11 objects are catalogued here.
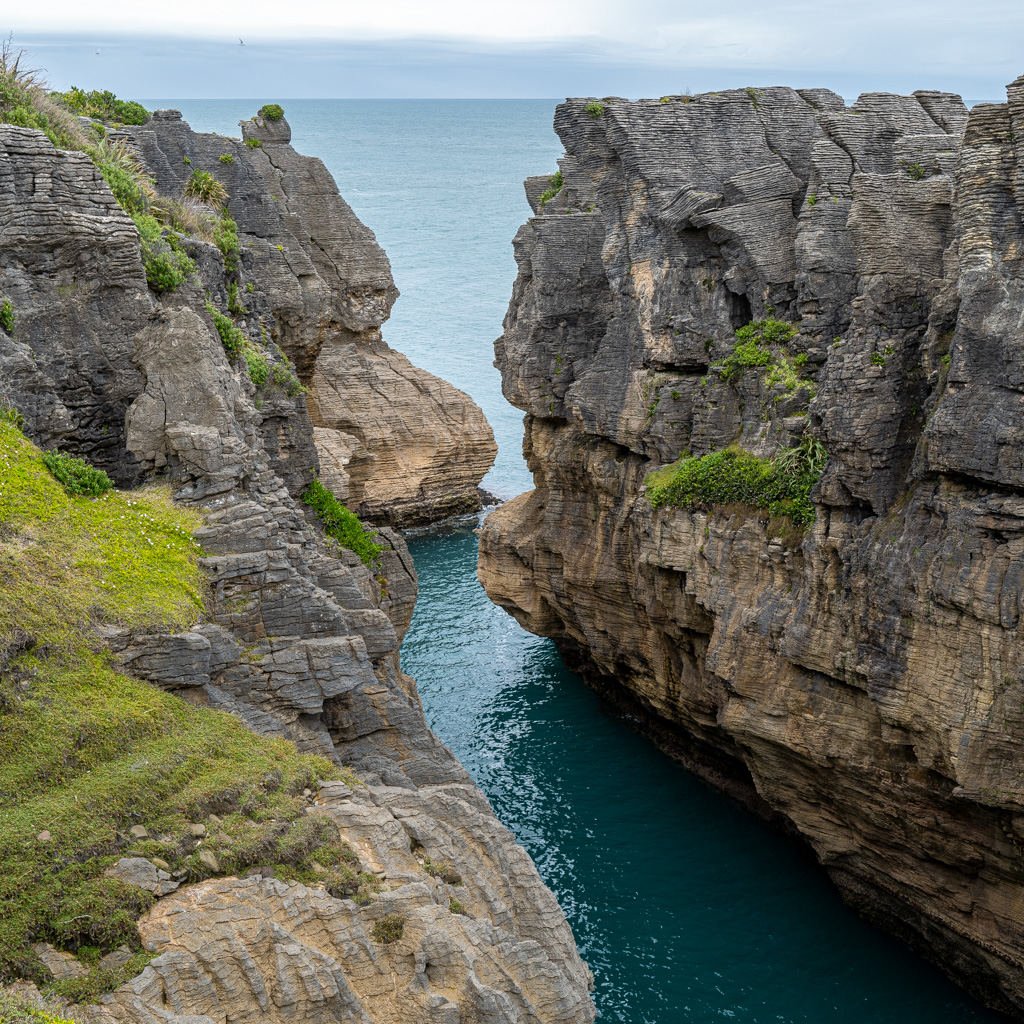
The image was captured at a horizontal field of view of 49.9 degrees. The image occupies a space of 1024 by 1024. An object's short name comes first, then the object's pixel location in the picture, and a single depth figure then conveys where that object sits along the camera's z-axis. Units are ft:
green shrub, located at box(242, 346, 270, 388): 76.02
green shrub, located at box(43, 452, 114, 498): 57.62
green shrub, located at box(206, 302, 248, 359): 73.47
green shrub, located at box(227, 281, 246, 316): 82.02
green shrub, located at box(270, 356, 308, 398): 79.51
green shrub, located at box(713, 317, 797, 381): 91.35
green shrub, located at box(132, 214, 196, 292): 67.62
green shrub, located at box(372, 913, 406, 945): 43.78
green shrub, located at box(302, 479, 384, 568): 79.05
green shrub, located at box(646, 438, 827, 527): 83.56
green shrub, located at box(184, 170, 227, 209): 113.29
